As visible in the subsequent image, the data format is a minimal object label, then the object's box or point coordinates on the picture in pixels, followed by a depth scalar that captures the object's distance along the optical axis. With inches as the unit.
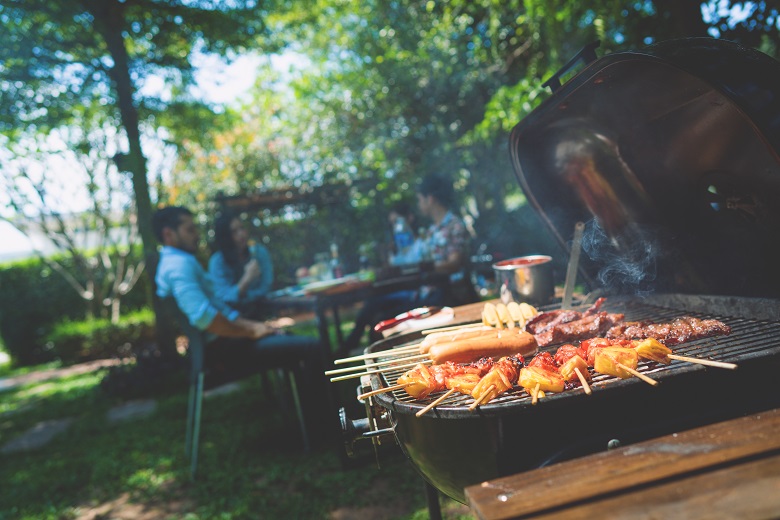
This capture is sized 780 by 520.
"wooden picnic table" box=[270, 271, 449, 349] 166.4
